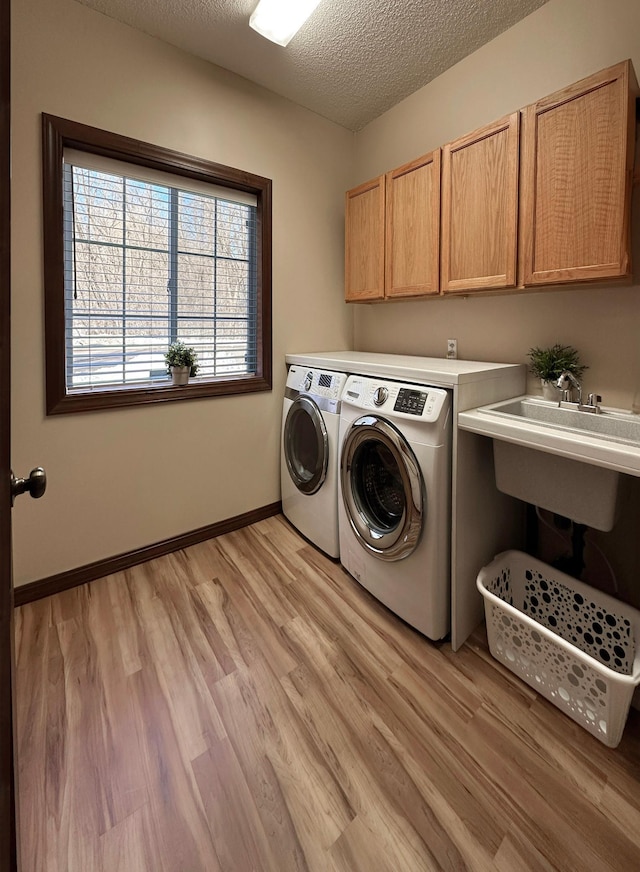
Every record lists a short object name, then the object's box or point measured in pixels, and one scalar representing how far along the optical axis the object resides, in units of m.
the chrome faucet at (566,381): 1.78
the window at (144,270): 1.97
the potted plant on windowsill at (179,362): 2.37
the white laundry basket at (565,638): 1.32
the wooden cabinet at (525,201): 1.50
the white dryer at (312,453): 2.24
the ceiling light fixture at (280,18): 1.77
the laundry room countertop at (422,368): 1.69
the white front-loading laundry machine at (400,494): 1.67
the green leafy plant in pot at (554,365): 1.86
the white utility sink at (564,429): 1.25
